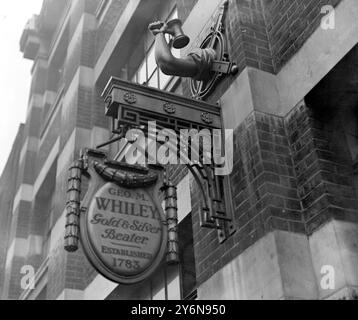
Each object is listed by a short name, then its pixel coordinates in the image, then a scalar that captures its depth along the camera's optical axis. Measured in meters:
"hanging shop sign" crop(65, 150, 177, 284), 5.70
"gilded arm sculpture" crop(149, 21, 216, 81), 7.46
